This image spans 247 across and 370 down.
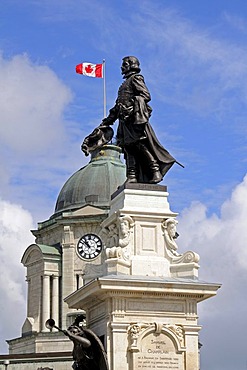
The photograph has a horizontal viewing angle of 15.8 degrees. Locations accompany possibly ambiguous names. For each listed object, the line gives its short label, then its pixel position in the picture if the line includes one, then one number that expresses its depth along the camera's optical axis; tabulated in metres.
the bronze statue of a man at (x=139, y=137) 17.56
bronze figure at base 15.40
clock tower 82.12
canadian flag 72.88
